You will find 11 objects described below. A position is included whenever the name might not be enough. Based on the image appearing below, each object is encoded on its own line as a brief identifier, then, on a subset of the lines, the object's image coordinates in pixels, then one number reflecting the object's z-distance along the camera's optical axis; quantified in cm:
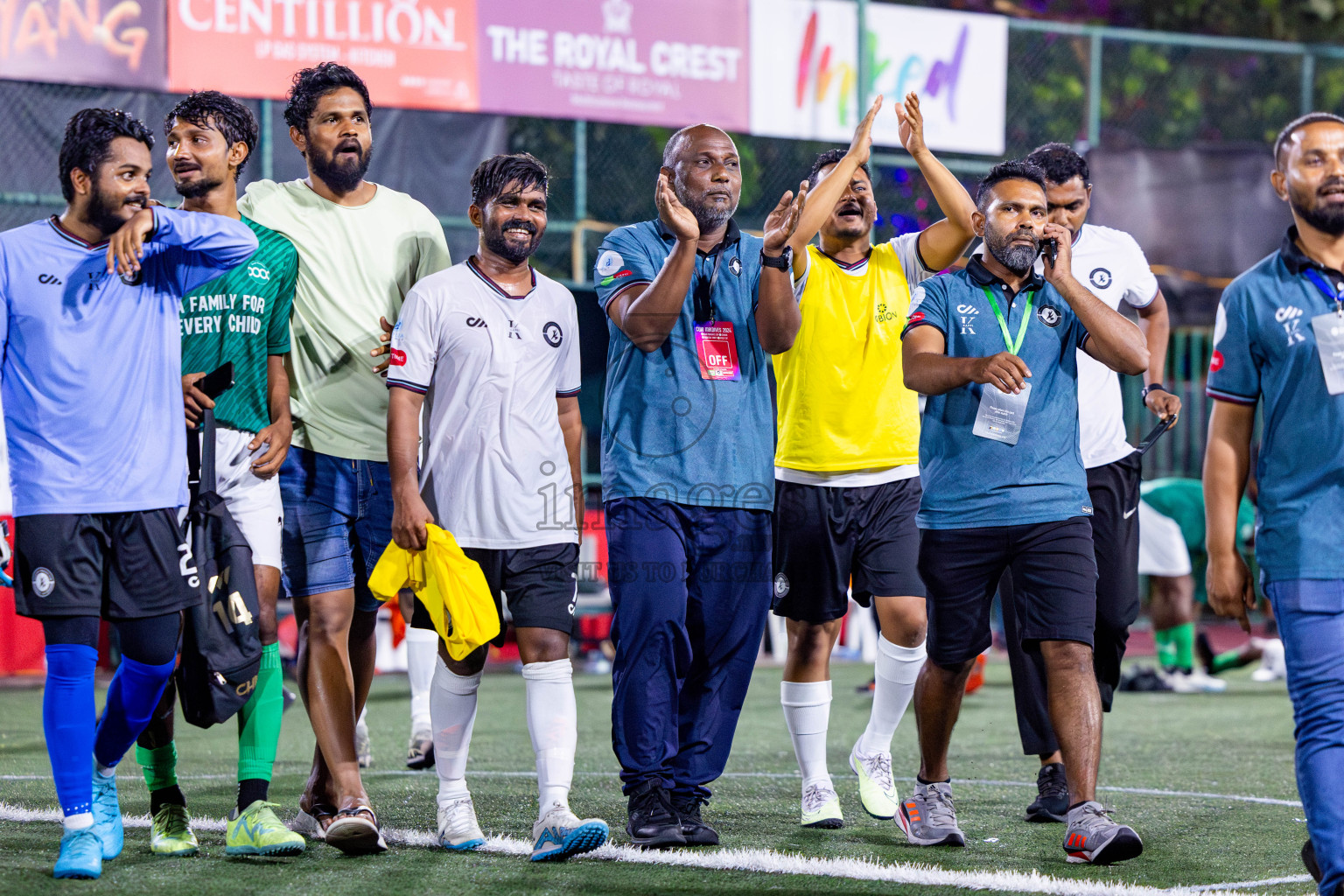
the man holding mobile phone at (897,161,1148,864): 1033
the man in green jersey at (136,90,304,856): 1018
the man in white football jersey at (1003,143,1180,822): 1232
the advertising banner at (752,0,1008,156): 2891
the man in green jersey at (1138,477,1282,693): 2380
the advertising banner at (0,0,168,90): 2437
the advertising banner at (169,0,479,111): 2534
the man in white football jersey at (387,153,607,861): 1027
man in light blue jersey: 929
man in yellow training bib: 1194
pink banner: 2741
